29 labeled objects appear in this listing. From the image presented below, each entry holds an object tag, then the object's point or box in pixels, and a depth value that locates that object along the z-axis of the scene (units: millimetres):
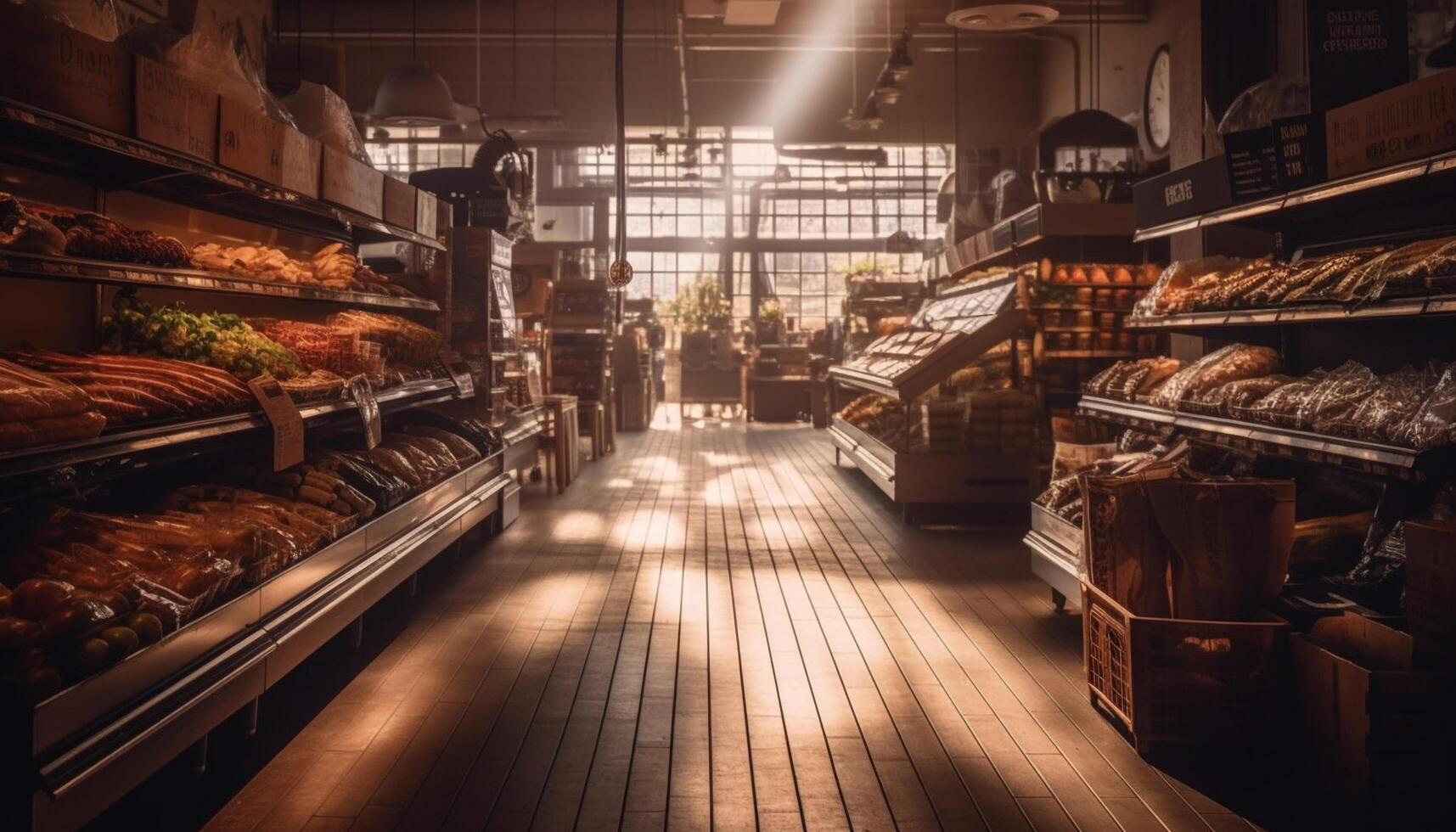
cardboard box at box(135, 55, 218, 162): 3178
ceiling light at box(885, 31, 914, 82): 7877
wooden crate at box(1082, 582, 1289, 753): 2965
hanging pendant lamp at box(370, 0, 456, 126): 7922
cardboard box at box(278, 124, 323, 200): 4254
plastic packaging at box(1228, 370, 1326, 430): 3498
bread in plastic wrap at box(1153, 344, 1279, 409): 4141
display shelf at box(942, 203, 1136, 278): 7133
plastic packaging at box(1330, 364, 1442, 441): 3037
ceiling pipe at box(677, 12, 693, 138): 10956
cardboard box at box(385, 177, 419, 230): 5660
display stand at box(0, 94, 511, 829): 2172
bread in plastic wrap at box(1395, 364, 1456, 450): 2803
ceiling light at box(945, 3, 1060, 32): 6316
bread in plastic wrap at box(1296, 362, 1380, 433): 3312
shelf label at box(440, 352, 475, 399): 6340
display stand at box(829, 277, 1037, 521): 7012
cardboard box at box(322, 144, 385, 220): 4803
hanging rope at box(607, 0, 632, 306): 6023
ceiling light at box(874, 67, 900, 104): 8614
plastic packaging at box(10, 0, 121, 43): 3262
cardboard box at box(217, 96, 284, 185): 3732
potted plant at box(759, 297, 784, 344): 18578
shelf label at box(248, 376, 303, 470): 3609
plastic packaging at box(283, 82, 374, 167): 5176
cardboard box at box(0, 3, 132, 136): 2666
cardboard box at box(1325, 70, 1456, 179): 2834
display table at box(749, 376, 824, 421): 16469
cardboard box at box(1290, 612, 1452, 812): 2558
